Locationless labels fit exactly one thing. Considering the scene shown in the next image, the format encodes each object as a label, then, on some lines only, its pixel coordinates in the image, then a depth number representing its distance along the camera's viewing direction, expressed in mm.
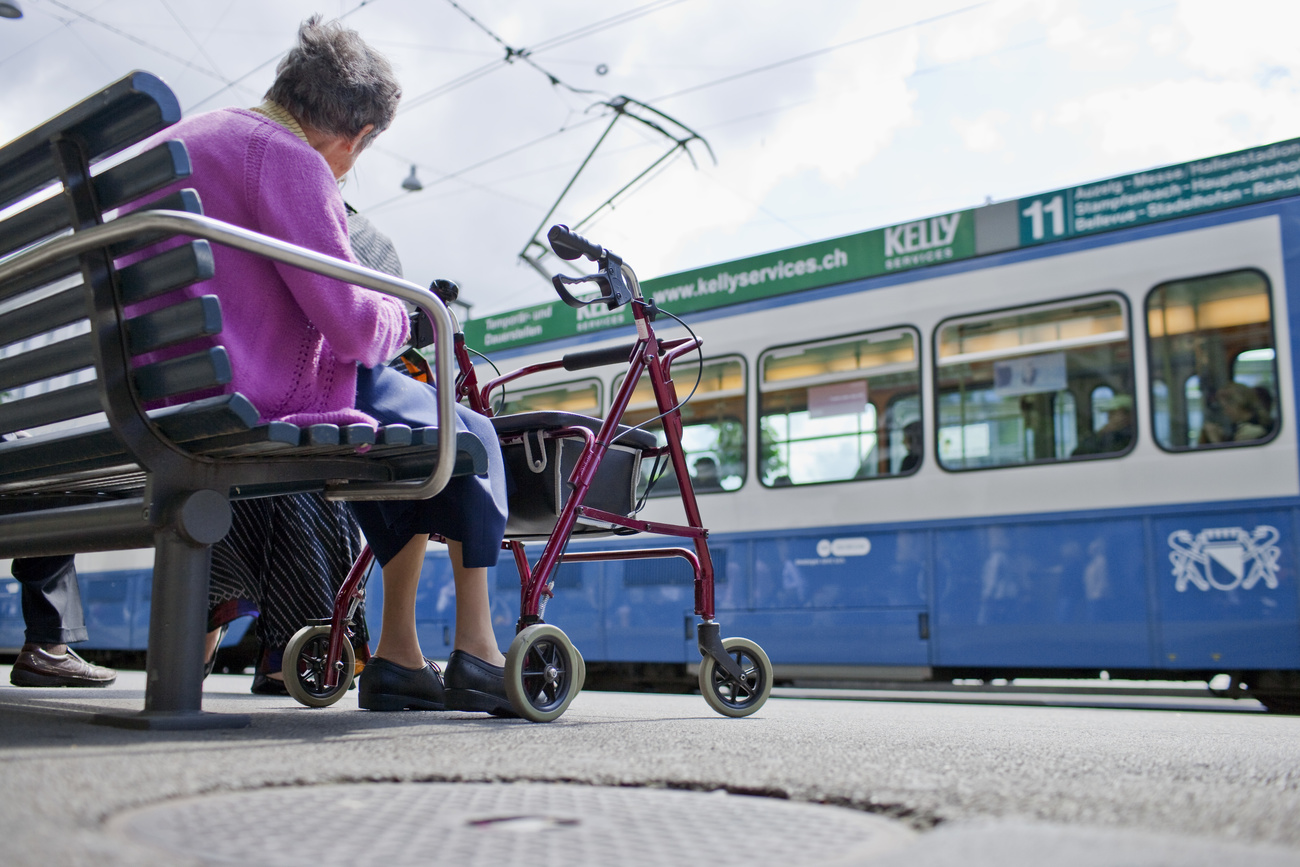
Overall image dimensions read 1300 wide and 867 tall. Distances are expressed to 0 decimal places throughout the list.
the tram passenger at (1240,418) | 5430
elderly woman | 2090
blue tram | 5418
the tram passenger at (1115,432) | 5766
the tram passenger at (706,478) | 7246
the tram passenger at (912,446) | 6410
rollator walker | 2924
